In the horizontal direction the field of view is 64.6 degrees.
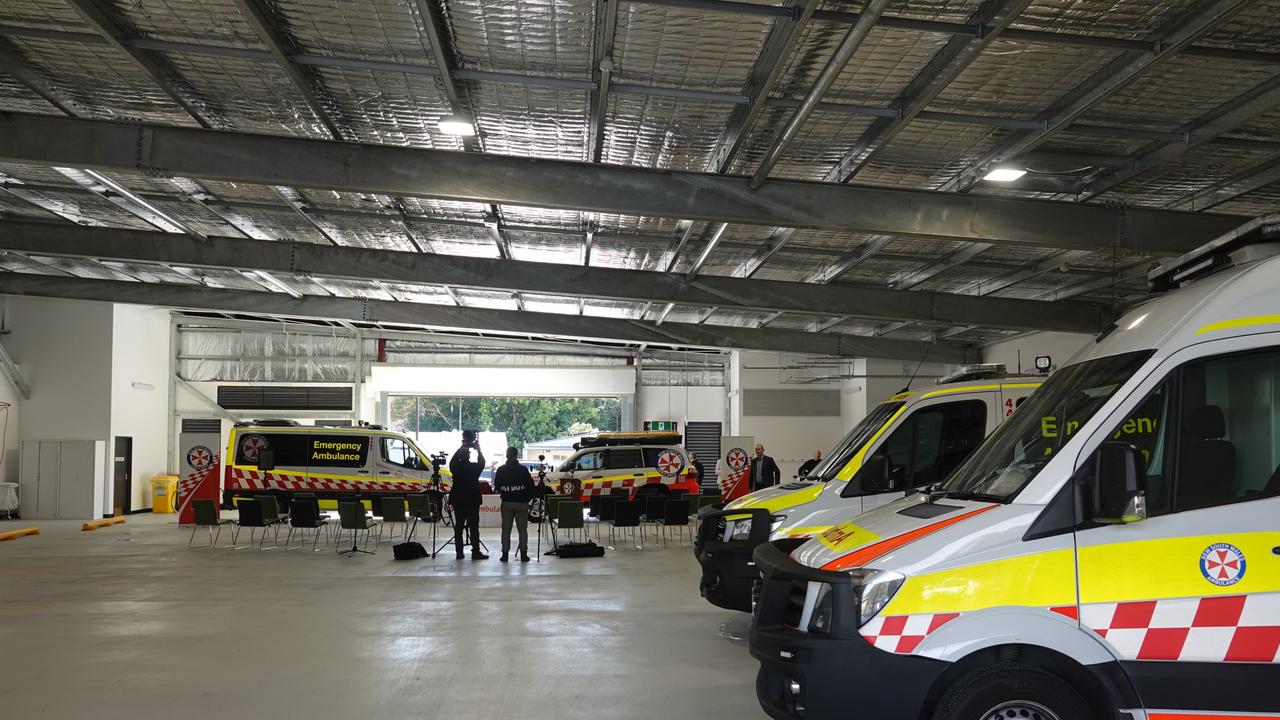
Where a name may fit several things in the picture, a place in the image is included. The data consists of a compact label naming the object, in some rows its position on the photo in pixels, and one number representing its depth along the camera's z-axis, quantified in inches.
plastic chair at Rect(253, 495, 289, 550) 586.6
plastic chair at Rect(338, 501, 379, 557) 575.2
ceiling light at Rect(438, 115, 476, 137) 355.6
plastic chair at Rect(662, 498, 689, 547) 596.7
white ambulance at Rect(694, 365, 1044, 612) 295.1
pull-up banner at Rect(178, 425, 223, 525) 721.0
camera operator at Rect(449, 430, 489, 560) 522.0
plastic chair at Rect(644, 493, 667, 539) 596.4
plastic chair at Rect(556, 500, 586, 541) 550.0
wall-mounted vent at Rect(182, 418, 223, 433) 999.0
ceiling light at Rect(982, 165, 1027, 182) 389.4
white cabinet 823.1
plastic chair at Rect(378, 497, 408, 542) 577.6
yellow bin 914.7
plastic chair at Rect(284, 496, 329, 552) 599.8
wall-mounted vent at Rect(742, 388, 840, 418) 1006.4
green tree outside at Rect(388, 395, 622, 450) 1772.9
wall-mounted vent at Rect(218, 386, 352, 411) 1013.2
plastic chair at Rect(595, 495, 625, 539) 593.9
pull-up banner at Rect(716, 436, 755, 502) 772.0
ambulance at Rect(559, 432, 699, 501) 806.5
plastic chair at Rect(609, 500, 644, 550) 591.5
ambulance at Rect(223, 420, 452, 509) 774.5
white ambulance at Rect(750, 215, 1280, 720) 147.4
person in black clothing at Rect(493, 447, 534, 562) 513.3
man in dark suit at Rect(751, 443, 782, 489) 698.8
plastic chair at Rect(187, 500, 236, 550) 605.0
